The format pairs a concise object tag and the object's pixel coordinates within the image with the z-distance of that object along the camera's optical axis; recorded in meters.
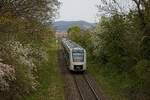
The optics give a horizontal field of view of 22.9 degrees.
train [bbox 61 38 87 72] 41.03
